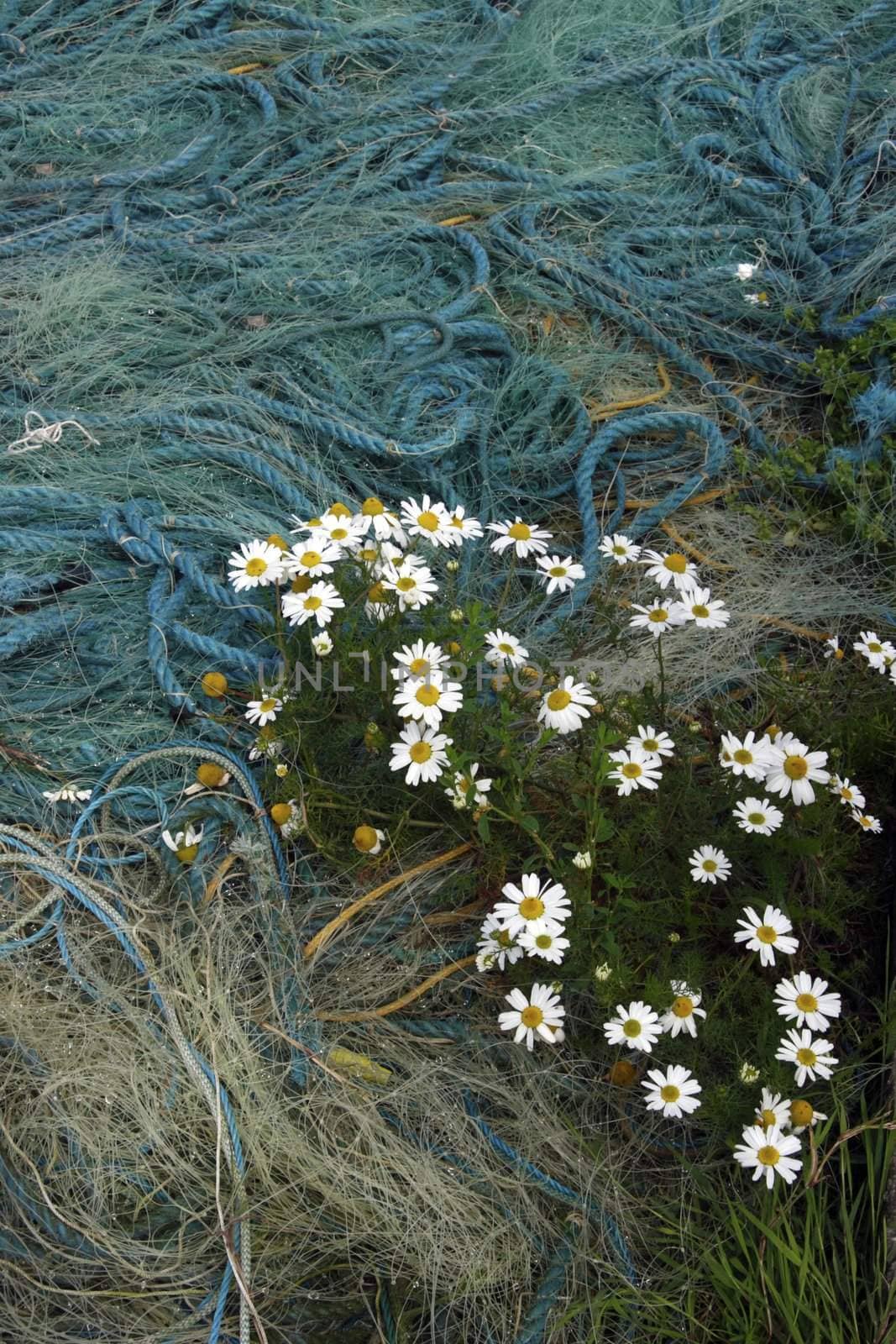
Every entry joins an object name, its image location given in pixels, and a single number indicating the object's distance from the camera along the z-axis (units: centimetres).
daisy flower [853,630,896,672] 230
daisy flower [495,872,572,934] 193
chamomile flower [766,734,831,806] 197
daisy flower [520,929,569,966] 189
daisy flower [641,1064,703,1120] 182
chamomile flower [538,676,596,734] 202
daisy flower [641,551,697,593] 234
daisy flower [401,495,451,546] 234
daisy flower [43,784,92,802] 234
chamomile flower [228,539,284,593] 223
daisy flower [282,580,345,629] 217
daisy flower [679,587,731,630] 228
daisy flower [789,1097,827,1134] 178
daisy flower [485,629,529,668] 221
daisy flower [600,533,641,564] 241
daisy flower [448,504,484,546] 238
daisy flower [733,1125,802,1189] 177
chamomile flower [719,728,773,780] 202
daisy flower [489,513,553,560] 241
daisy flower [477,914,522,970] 195
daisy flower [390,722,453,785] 201
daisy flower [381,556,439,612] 219
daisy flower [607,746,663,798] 204
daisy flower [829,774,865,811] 211
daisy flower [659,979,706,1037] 186
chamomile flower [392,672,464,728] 201
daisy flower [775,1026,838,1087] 182
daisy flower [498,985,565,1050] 189
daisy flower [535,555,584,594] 240
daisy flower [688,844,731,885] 201
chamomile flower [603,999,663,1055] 186
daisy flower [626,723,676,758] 210
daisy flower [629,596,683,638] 224
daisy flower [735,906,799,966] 191
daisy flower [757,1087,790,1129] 179
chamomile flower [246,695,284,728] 221
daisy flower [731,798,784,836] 198
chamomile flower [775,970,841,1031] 188
